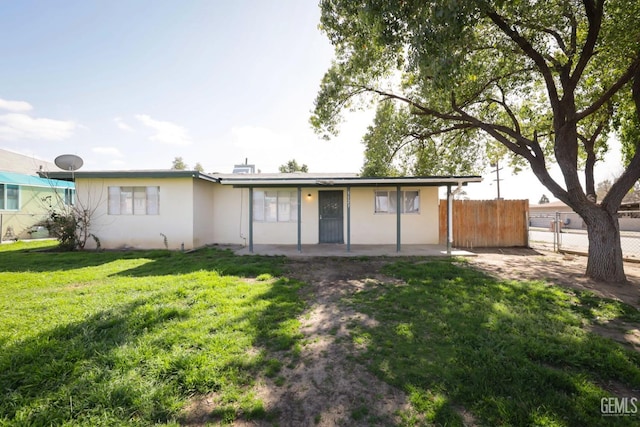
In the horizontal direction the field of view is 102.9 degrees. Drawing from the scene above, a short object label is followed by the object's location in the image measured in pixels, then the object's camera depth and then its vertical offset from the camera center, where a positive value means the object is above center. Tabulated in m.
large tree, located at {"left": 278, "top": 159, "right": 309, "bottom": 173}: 38.93 +7.93
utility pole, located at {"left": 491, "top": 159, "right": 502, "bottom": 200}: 25.42 +4.04
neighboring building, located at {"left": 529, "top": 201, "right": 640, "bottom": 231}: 20.07 -0.25
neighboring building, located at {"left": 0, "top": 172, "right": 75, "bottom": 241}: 11.78 +0.72
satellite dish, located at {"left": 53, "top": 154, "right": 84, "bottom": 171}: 9.50 +2.13
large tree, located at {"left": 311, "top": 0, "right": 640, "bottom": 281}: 4.36 +3.64
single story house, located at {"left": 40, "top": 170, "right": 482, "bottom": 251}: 9.10 +0.38
